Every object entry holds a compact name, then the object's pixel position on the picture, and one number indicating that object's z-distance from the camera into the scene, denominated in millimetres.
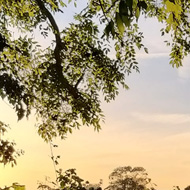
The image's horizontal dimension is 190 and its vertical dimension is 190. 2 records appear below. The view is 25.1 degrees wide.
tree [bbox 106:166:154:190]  41694
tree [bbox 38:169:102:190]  8109
